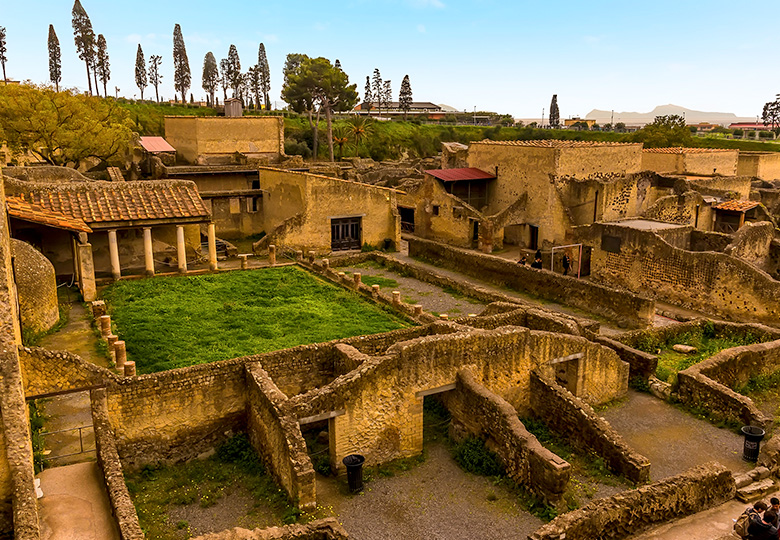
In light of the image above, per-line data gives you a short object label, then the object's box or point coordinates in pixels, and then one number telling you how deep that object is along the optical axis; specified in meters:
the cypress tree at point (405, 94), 112.26
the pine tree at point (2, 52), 84.00
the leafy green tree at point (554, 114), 119.37
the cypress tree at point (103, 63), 88.06
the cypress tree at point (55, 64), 86.56
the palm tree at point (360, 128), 68.97
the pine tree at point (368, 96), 123.56
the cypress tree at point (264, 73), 104.44
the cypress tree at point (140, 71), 101.12
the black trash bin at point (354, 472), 11.73
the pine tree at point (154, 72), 103.62
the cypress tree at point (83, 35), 82.19
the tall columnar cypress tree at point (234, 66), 103.31
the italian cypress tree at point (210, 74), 107.31
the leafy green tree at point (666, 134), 52.81
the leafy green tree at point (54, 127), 32.50
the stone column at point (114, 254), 22.09
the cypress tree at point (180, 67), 99.84
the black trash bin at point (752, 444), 12.49
